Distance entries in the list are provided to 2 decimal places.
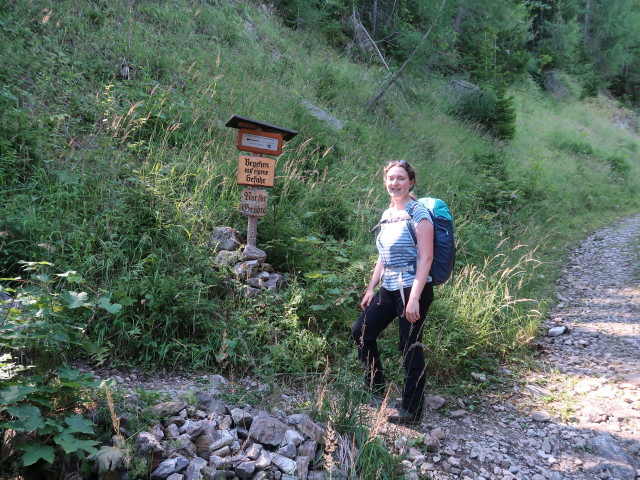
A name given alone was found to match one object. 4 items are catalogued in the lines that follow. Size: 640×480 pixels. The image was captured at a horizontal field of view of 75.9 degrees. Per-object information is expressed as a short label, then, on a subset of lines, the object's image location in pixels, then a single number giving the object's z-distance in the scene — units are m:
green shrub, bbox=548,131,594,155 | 16.88
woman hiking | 3.03
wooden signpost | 4.41
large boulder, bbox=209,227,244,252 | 4.44
